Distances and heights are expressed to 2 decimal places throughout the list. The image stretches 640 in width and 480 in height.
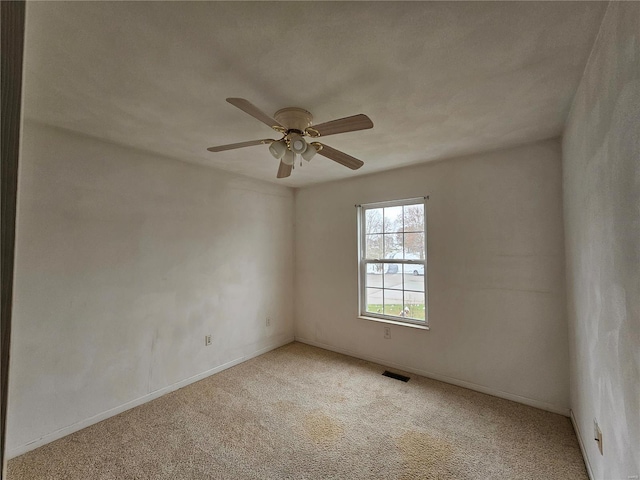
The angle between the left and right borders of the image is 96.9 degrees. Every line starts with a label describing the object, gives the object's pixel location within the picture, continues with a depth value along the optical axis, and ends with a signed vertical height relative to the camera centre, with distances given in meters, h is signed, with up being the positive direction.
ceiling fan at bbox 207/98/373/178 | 1.65 +0.73
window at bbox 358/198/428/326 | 3.26 -0.13
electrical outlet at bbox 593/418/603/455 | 1.50 -1.01
